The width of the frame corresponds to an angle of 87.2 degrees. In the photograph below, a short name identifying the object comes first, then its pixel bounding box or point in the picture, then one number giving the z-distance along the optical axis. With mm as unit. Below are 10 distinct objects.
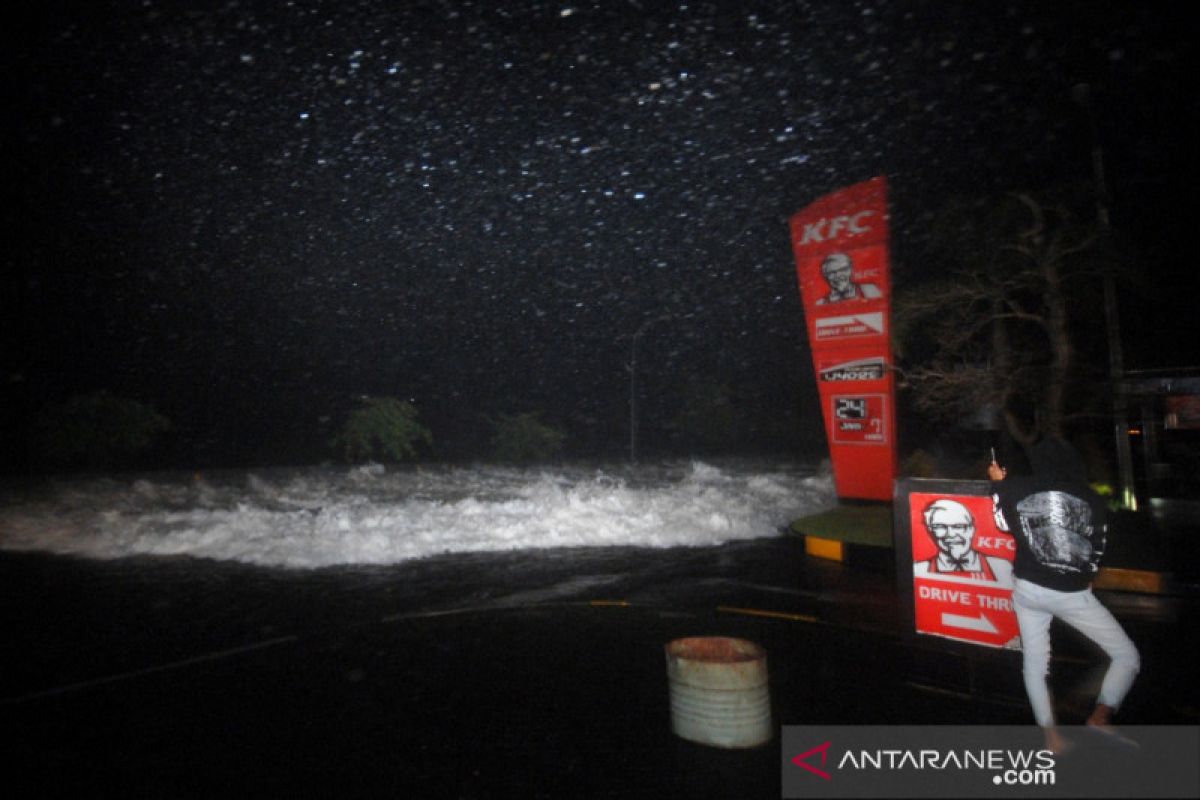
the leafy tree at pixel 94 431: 25516
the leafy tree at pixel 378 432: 32344
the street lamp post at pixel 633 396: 25759
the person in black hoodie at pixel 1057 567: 3531
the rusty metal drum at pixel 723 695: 3754
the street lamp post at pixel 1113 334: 10289
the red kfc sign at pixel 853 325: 10953
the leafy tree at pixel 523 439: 38281
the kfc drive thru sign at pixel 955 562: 4789
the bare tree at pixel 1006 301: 9273
